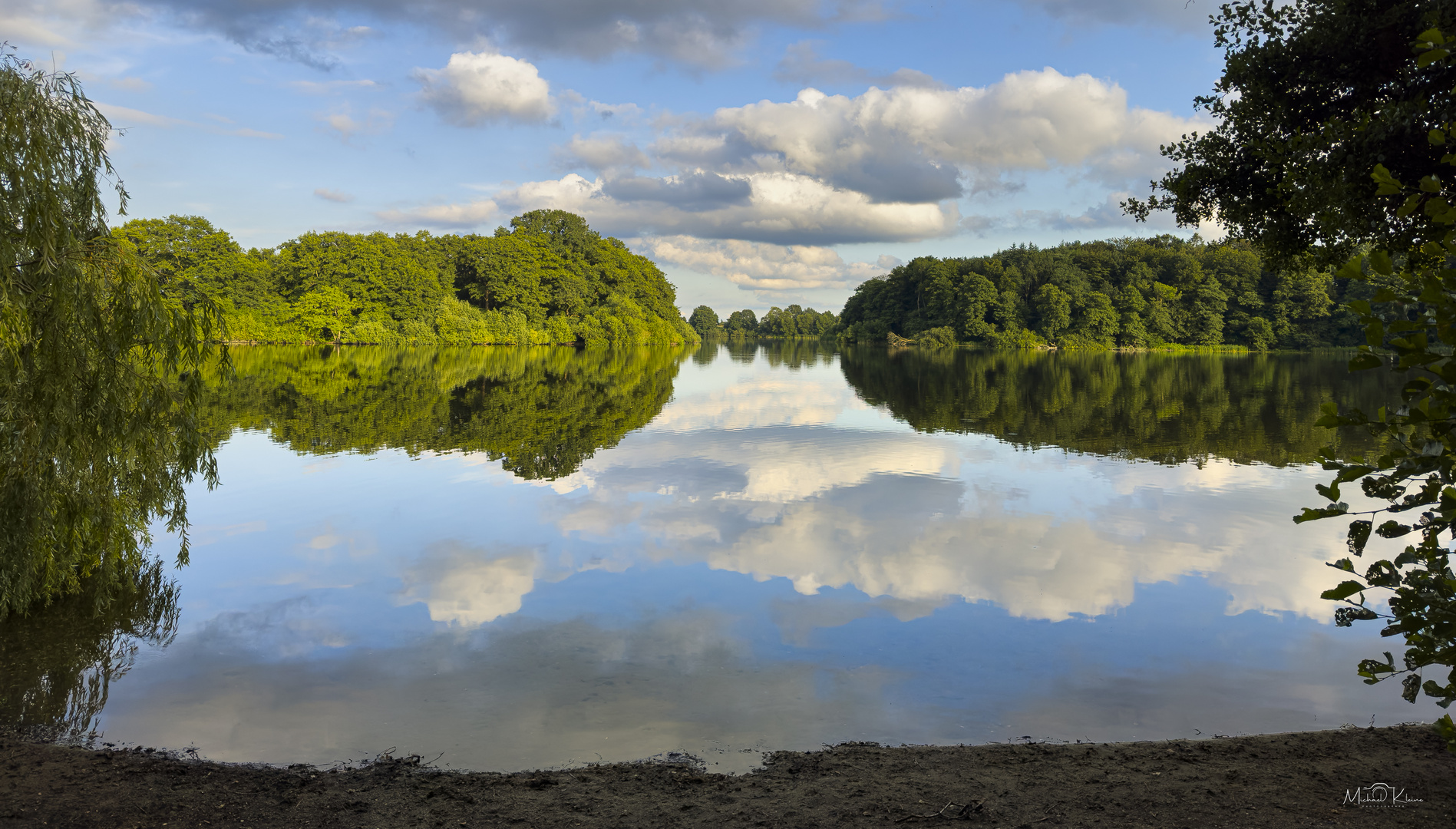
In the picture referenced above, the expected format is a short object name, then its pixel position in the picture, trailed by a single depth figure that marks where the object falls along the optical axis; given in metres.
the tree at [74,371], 7.87
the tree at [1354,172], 2.30
